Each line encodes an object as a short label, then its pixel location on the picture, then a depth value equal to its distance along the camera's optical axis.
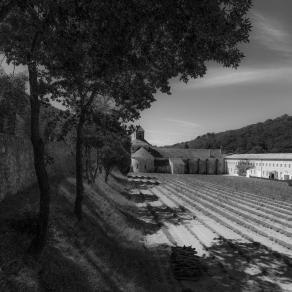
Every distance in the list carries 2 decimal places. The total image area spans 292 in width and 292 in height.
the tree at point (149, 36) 8.02
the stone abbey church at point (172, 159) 92.19
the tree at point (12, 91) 11.45
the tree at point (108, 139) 18.47
